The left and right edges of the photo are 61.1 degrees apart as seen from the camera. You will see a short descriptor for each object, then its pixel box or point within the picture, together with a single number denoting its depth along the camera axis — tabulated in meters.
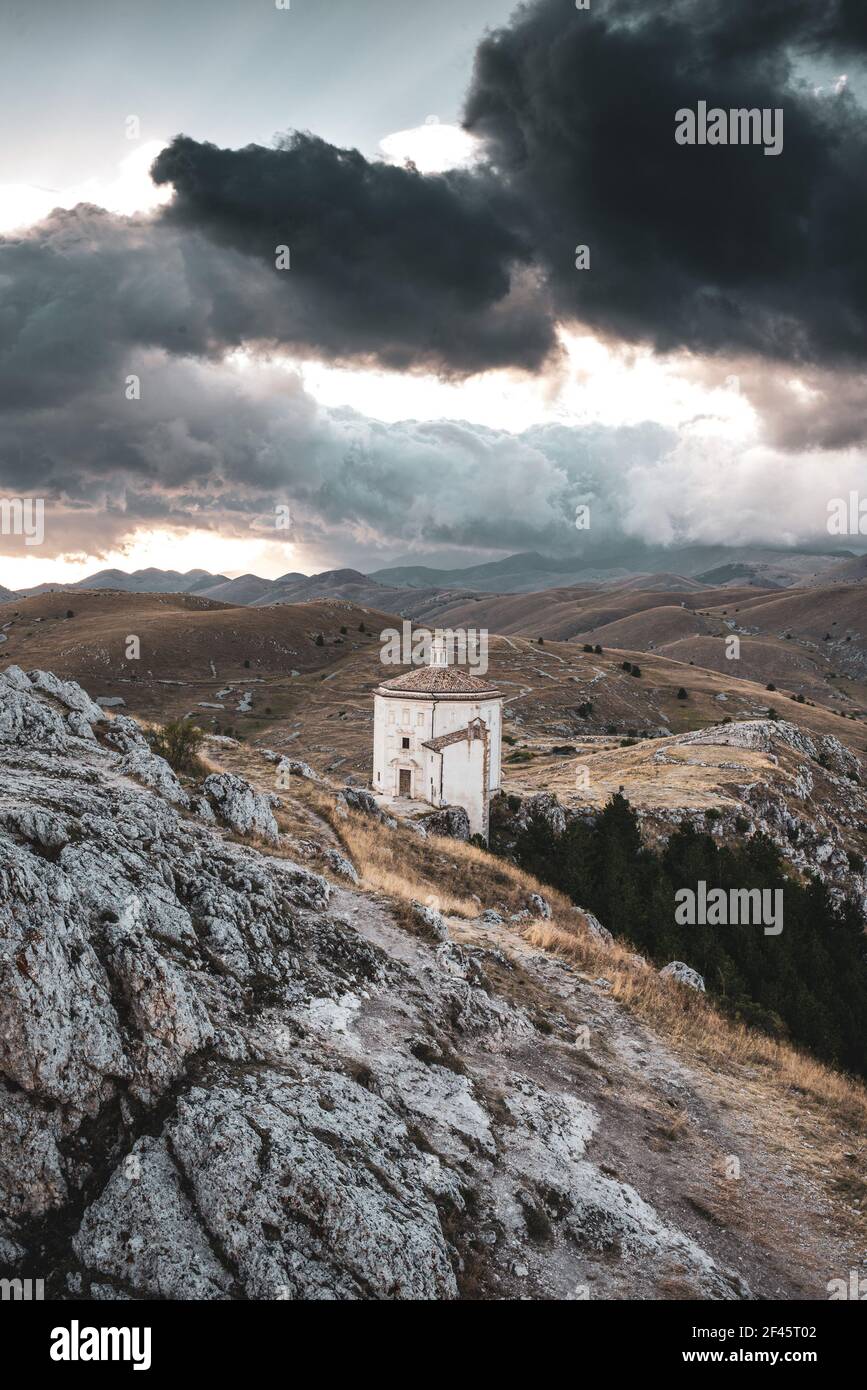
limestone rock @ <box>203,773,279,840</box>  20.67
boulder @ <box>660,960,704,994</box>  23.55
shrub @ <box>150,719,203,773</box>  24.48
